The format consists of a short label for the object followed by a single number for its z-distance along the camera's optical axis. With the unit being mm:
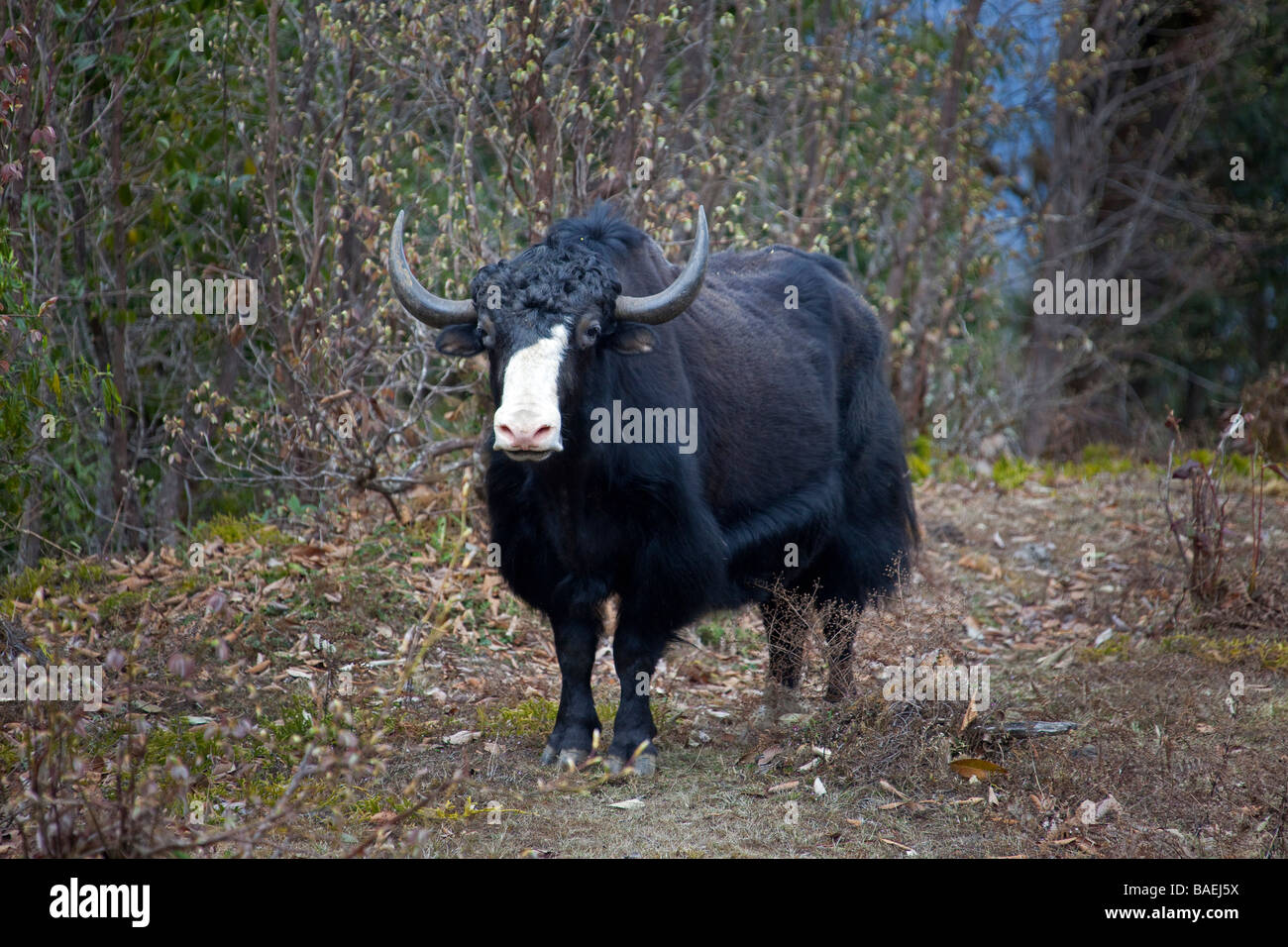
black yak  5098
